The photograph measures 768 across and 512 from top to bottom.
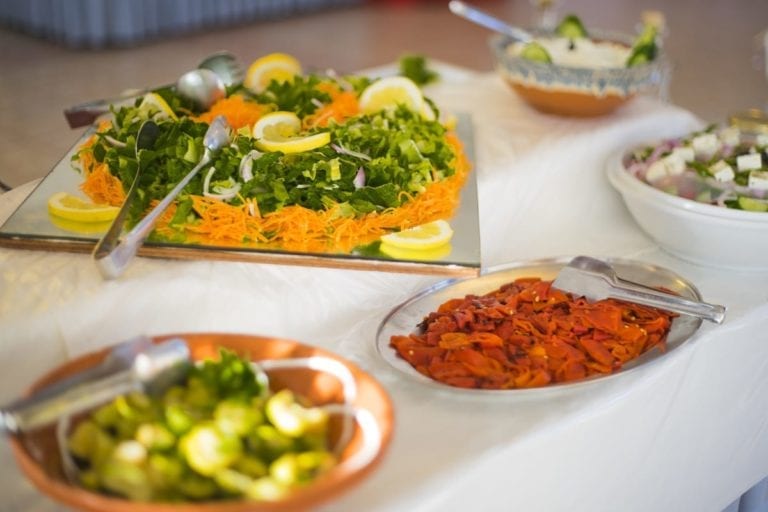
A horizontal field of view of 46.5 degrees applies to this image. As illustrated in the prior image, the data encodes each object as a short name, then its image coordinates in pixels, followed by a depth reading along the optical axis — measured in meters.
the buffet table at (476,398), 1.04
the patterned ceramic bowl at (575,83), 1.87
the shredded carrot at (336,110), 1.58
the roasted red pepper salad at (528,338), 1.13
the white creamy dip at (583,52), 1.97
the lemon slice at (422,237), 1.24
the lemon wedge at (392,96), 1.67
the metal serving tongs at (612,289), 1.24
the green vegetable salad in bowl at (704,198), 1.49
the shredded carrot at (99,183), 1.31
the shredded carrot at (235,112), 1.55
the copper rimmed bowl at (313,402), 0.79
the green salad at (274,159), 1.29
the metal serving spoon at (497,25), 2.10
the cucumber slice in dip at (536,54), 1.91
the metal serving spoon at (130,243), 1.13
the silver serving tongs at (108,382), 0.86
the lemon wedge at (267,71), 1.87
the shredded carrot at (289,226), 1.23
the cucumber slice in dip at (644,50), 1.93
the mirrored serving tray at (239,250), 1.21
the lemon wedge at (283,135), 1.39
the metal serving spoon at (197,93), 1.70
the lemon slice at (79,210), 1.26
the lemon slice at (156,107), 1.52
